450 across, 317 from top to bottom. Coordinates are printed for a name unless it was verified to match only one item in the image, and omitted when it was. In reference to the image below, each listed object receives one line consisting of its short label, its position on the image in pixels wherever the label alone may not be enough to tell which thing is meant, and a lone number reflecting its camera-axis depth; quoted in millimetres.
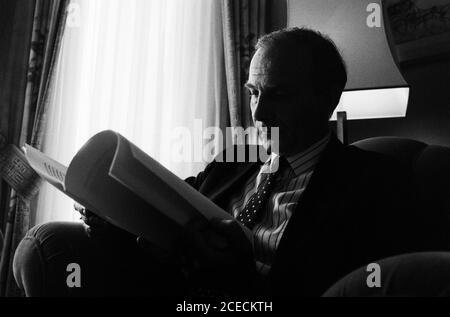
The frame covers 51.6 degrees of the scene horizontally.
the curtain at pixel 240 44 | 2105
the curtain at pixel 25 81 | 2049
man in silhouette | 848
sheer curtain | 2174
